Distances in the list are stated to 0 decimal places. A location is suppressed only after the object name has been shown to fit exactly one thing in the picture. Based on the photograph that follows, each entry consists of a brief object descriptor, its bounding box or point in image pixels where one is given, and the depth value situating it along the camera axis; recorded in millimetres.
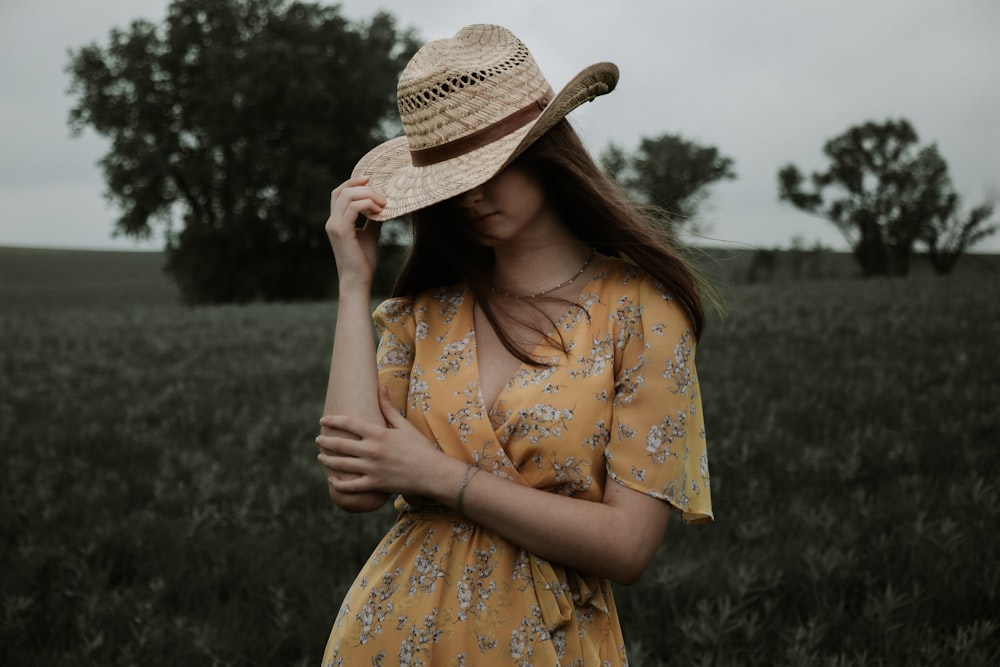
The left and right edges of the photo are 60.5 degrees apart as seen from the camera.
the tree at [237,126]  33469
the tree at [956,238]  34719
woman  1905
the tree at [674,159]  70750
